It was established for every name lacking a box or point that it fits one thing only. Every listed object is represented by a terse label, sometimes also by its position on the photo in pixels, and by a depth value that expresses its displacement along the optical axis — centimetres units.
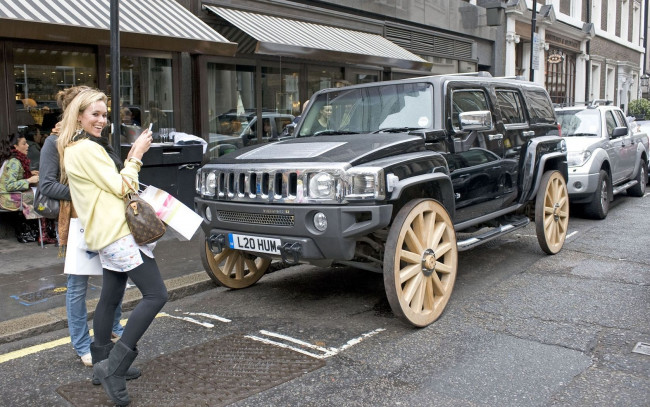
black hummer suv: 436
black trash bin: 828
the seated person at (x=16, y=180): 753
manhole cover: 354
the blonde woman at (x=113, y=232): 329
